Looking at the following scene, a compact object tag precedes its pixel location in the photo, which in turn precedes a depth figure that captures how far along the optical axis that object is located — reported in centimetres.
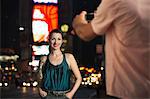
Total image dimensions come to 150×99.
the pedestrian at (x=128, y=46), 201
